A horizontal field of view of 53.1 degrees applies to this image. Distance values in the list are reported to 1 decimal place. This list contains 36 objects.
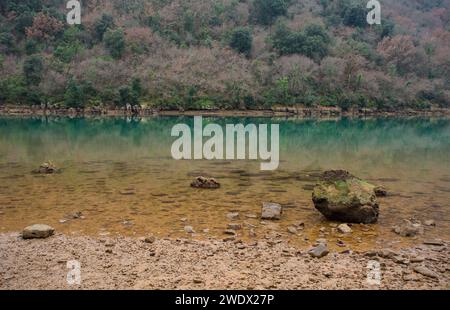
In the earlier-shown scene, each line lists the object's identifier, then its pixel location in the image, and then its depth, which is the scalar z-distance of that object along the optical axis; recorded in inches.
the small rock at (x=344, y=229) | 415.8
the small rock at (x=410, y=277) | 293.4
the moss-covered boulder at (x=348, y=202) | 442.3
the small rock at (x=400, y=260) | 328.4
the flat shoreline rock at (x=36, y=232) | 383.9
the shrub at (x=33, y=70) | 2748.5
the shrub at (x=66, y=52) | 3208.7
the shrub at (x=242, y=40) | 3513.8
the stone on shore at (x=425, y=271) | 301.0
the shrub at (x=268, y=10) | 4308.6
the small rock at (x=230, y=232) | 408.5
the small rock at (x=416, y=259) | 331.8
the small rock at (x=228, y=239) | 387.2
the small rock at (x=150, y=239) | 377.7
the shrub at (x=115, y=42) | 3270.2
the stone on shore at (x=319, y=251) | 340.5
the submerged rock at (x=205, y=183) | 626.2
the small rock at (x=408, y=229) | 408.2
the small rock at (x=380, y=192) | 583.5
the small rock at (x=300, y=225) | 429.5
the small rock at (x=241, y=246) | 361.3
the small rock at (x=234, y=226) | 425.1
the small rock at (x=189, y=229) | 414.9
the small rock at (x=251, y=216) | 469.7
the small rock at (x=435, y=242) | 382.9
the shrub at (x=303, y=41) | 3452.3
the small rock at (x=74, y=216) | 460.4
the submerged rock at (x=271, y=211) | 461.4
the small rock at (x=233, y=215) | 466.3
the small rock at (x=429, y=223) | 448.5
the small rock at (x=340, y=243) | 377.4
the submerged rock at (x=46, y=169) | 735.1
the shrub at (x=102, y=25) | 3612.2
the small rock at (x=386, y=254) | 341.7
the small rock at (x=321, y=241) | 381.7
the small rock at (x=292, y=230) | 413.1
